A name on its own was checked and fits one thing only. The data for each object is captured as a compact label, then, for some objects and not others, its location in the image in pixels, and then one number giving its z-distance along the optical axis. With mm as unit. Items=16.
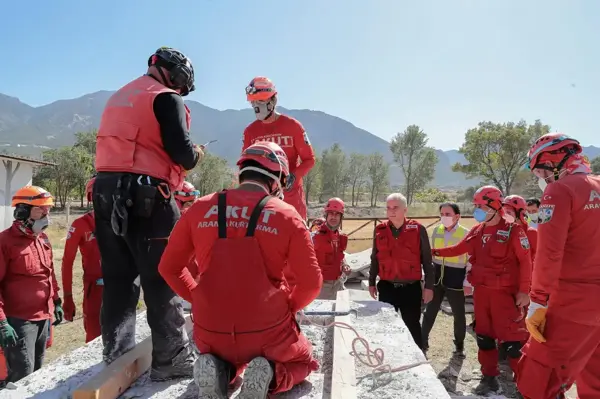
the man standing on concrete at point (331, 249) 7188
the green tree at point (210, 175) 60284
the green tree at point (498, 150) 40219
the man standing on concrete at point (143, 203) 2719
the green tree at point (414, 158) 66750
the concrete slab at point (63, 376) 2676
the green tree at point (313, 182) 66256
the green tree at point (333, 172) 75875
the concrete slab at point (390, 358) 2760
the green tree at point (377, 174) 75812
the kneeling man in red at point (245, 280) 2336
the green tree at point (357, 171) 78688
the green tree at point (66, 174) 49062
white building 25812
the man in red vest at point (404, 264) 5652
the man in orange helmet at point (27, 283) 4102
